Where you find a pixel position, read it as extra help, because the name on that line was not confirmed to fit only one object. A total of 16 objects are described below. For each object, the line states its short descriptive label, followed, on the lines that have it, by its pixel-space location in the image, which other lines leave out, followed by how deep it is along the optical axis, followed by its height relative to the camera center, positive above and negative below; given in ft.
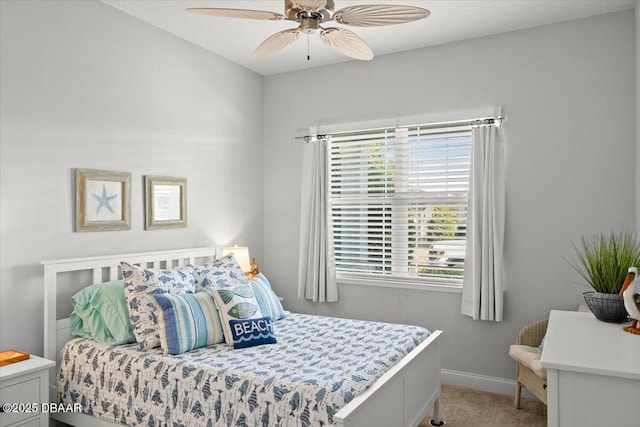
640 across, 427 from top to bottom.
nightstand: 7.44 -2.96
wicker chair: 9.59 -3.09
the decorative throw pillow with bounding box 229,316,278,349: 8.98 -2.34
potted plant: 6.81 -0.99
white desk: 4.90 -1.83
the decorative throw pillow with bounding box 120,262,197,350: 8.76 -1.59
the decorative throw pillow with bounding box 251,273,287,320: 10.78 -2.05
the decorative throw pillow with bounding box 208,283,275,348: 9.02 -2.08
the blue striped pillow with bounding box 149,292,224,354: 8.54 -2.07
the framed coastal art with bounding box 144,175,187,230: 11.49 +0.26
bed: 6.83 -2.72
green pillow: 9.02 -2.01
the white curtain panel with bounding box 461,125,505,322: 11.80 -0.31
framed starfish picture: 9.90 +0.27
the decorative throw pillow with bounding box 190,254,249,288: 10.36 -1.40
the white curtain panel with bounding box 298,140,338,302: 14.28 -0.62
